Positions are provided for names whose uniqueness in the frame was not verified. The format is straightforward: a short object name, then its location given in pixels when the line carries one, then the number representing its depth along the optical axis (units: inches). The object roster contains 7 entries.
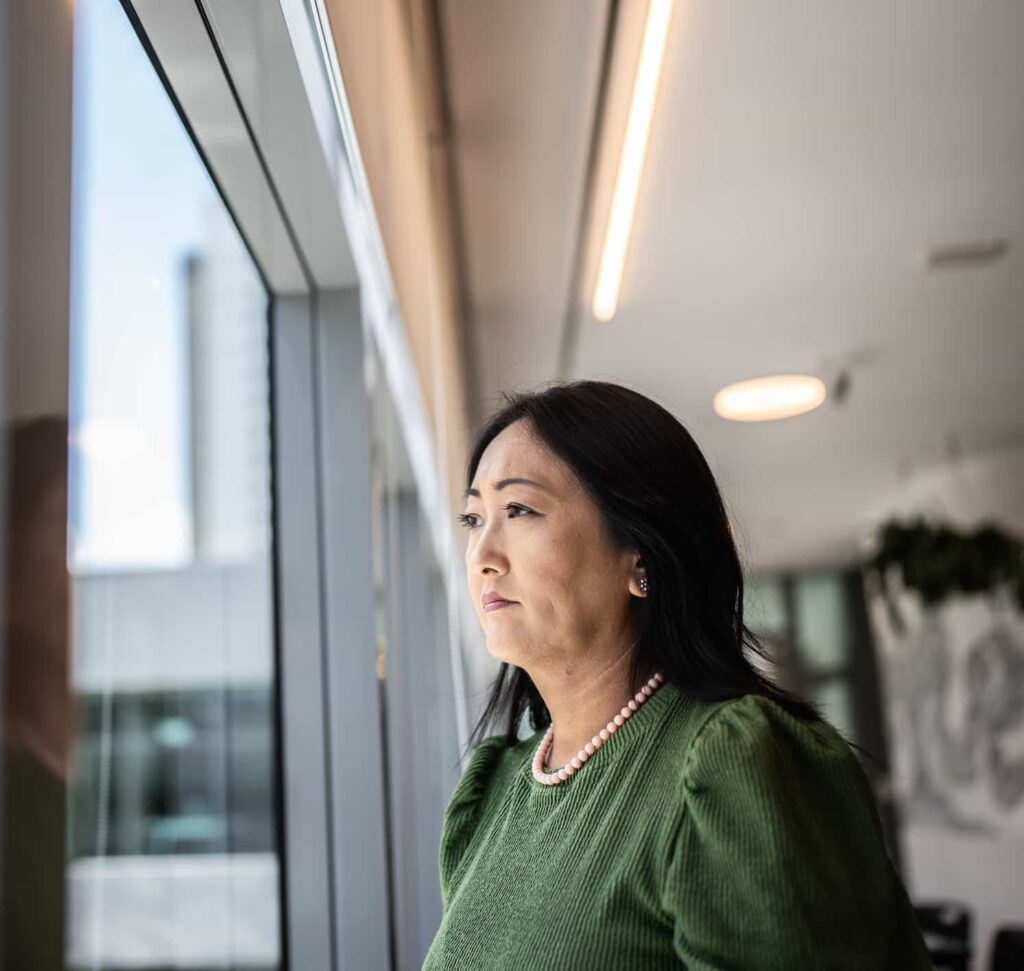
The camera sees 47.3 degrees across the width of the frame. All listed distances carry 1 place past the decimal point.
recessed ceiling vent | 154.8
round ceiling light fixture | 176.2
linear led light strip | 83.9
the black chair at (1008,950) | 132.6
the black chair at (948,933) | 184.2
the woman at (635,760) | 32.7
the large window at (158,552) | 35.7
